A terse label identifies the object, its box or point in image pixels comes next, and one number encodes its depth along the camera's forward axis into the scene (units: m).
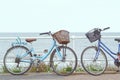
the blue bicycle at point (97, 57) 9.90
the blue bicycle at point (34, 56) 9.81
